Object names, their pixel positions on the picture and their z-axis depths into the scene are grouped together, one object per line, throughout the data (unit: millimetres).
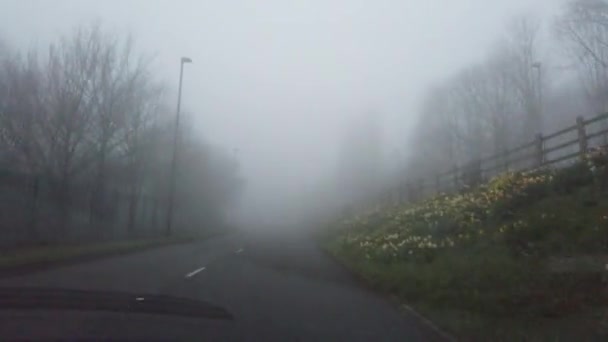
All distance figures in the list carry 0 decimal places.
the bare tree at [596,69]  29453
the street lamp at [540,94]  39394
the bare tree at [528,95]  40125
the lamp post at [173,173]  36719
